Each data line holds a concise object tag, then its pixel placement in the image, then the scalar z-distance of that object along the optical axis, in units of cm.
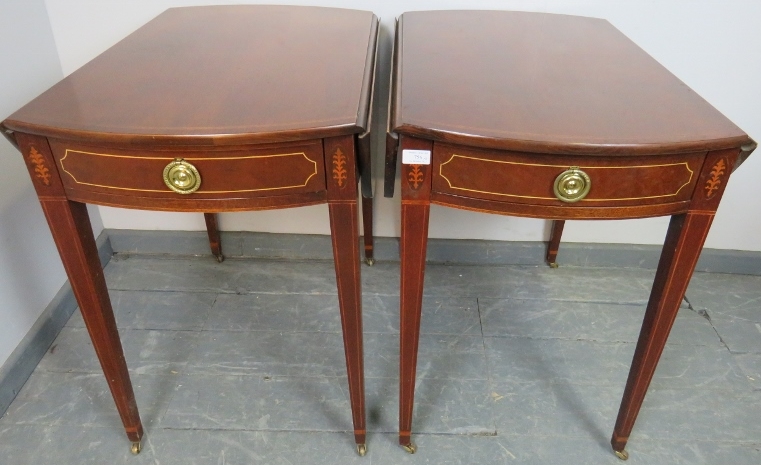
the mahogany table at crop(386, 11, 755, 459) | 73
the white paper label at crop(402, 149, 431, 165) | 76
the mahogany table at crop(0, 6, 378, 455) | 74
